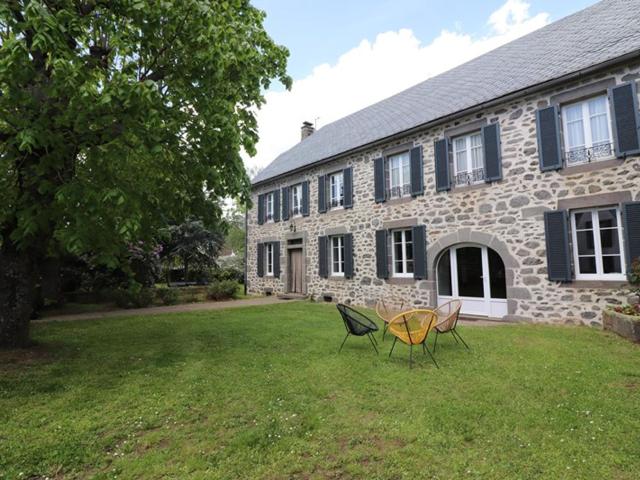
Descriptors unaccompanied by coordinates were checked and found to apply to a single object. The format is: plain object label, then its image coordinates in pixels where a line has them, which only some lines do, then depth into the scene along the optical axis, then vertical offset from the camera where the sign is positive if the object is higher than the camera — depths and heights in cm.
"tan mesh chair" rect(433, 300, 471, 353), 514 -72
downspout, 1709 +154
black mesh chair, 538 -84
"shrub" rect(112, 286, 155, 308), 1130 -77
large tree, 399 +200
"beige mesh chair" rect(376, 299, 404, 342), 609 -76
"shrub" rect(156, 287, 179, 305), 1239 -76
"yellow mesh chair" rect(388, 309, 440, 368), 464 -83
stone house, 683 +204
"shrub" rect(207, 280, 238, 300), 1381 -66
